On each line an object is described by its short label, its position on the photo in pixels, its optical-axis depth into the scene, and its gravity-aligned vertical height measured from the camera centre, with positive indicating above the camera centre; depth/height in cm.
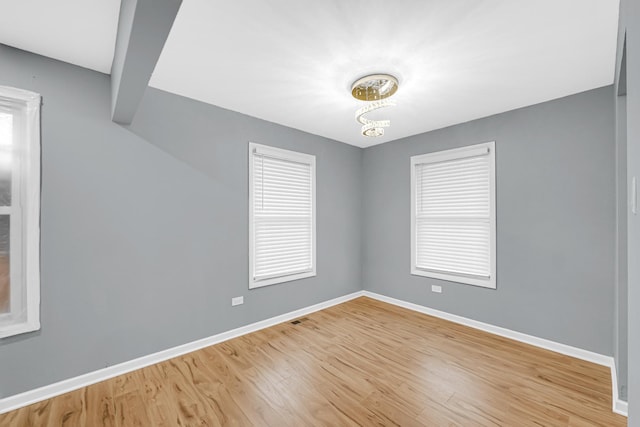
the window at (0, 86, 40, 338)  196 +1
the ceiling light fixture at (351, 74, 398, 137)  229 +114
